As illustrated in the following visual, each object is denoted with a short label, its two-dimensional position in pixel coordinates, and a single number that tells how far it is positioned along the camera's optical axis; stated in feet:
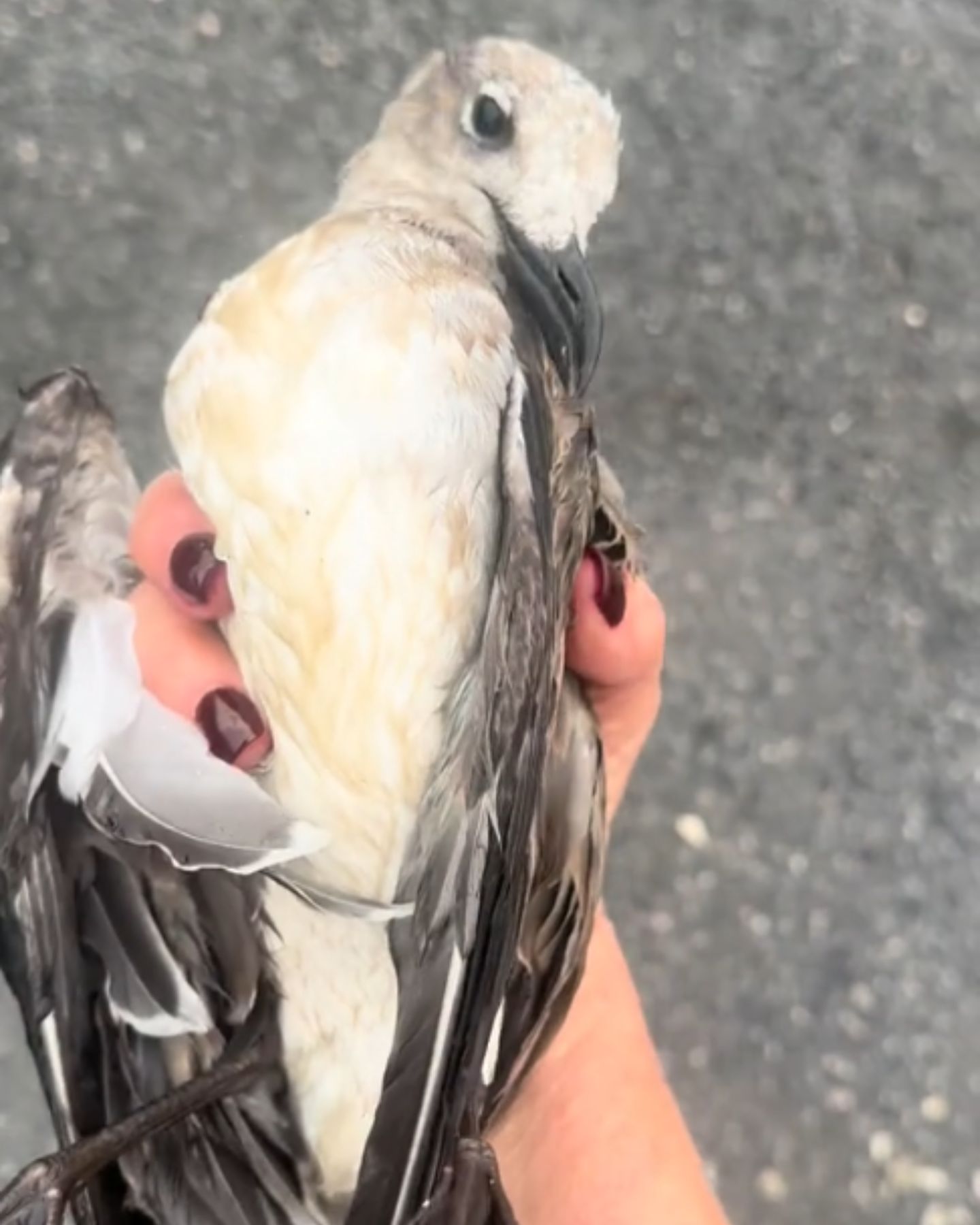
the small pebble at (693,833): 1.66
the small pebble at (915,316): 1.83
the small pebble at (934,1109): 1.58
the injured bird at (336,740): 0.80
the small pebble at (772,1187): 1.55
